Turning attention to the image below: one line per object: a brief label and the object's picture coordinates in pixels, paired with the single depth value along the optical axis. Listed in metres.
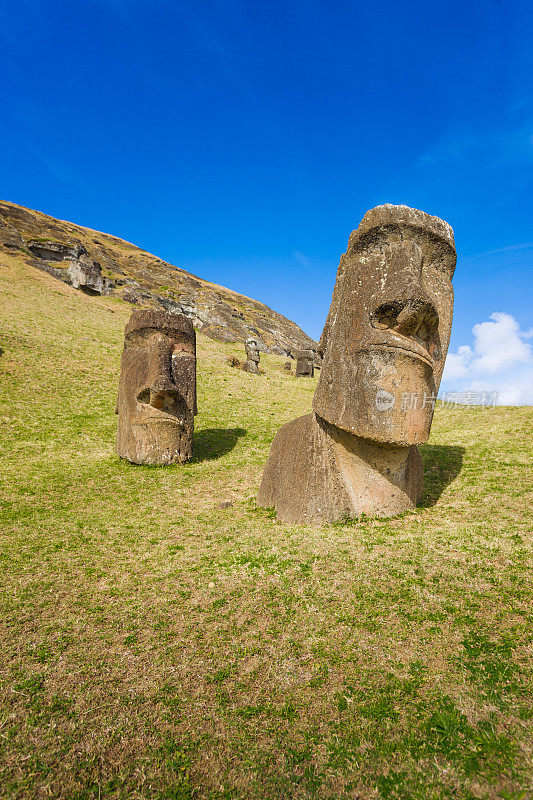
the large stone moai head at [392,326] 5.70
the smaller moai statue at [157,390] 10.56
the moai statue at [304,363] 31.45
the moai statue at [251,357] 29.25
